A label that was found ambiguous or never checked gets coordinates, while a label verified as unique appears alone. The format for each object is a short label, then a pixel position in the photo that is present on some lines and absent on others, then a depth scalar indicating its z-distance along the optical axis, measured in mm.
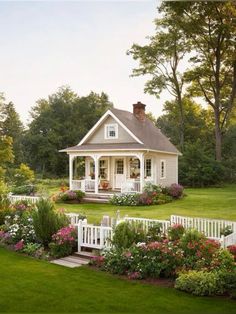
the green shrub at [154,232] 8953
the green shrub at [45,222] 10109
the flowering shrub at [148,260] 7746
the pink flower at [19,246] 10078
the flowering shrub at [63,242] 9523
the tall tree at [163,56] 34969
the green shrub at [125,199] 19578
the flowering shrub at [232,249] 7964
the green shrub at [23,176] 26334
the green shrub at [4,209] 12422
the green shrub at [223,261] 7164
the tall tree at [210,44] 30078
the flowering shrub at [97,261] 8595
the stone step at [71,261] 8844
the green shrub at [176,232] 8641
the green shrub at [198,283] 6801
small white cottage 22031
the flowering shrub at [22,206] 12414
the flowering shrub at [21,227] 10602
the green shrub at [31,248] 9797
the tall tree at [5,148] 28322
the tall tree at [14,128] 48784
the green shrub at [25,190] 22844
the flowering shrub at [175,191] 22328
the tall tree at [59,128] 45156
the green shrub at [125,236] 8727
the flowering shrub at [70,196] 20695
